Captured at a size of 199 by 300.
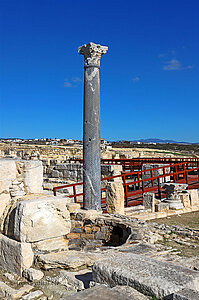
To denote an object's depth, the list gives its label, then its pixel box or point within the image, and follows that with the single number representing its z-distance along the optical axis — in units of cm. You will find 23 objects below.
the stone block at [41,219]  434
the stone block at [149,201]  939
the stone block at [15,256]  421
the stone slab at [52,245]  452
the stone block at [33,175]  559
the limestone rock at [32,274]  391
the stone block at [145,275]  271
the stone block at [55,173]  1603
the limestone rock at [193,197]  1061
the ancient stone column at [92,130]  745
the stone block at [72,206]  628
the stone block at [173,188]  1045
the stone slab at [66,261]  417
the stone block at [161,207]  955
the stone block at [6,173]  527
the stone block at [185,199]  1038
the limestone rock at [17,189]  538
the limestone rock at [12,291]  352
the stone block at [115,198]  875
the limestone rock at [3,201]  518
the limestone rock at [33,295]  342
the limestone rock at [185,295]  243
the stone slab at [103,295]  260
